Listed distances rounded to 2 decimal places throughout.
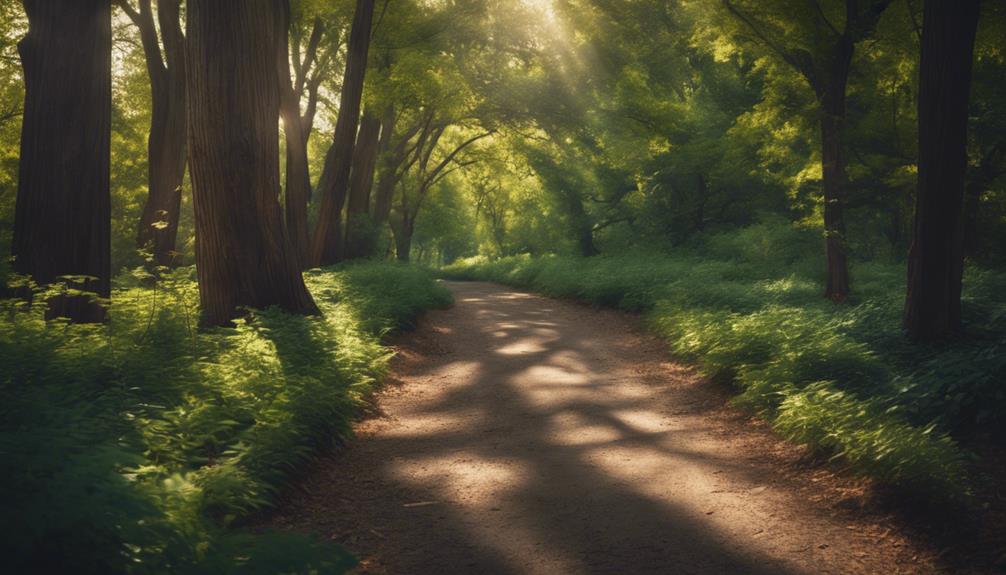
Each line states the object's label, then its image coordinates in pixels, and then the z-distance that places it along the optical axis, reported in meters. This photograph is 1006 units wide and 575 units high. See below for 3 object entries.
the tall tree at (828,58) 11.91
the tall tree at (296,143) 14.96
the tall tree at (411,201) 34.06
